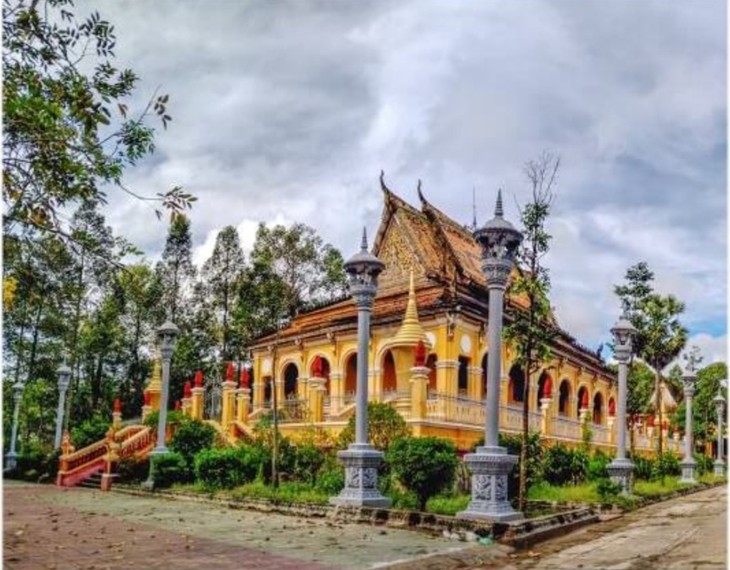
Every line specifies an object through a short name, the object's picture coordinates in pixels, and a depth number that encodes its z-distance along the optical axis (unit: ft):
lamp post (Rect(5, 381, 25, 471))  77.15
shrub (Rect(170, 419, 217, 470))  55.83
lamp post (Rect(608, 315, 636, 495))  49.21
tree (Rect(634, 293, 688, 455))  66.64
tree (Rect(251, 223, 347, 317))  98.84
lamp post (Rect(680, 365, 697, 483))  69.92
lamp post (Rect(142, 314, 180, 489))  53.26
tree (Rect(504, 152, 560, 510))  39.14
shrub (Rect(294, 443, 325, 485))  45.68
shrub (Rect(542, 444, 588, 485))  48.30
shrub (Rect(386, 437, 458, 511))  35.88
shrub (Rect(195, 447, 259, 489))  47.16
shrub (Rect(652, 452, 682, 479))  64.28
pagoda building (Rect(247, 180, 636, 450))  59.26
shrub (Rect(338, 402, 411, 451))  45.47
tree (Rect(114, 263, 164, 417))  114.32
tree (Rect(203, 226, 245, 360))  112.57
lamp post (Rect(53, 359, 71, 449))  75.56
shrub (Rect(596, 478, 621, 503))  45.19
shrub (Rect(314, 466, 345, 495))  41.04
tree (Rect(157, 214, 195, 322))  114.11
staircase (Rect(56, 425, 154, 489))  61.11
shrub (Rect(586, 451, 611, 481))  52.07
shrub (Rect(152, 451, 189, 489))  52.39
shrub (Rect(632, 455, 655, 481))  62.54
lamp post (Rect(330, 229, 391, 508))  36.52
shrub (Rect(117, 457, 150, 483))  58.32
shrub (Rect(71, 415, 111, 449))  70.13
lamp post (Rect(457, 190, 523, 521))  31.27
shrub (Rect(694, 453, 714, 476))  87.49
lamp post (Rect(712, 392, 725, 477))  82.80
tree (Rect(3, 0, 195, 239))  17.03
